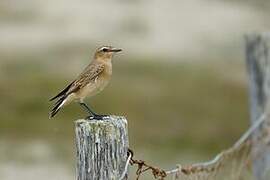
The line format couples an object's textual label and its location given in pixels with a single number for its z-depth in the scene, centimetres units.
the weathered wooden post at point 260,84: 1522
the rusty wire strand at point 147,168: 1083
